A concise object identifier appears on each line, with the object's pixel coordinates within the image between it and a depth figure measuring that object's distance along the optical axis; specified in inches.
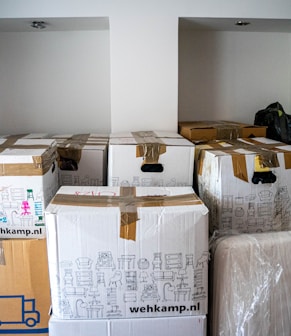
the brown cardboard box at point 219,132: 76.7
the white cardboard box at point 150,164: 60.8
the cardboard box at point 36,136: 78.0
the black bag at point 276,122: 83.0
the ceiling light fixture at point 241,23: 86.2
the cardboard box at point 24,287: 50.5
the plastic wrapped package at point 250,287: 49.8
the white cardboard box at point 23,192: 50.3
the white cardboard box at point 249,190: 55.2
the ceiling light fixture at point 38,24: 83.5
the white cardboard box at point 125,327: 45.7
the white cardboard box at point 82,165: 64.9
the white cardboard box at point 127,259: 44.0
